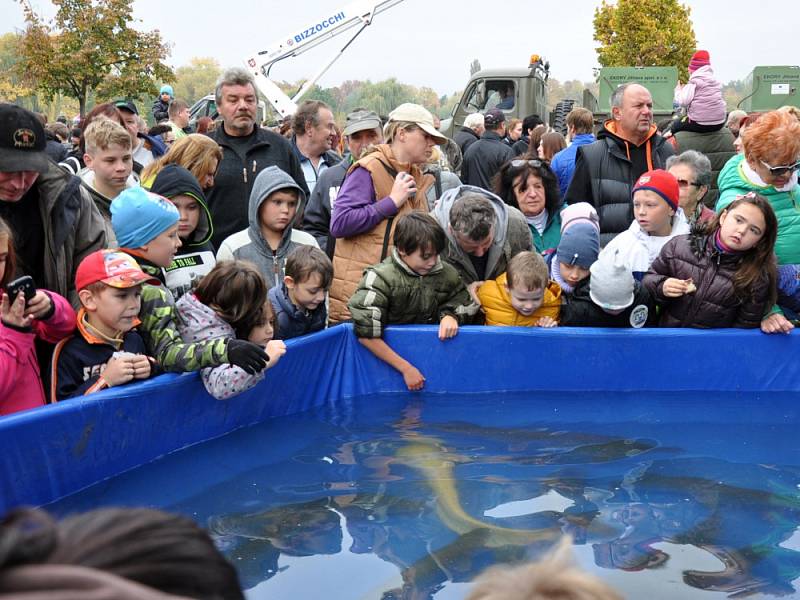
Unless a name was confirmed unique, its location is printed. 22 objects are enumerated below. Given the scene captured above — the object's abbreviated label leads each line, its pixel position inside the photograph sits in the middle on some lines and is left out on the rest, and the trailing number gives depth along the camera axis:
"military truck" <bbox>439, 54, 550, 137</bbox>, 19.33
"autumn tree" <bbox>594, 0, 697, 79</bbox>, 37.59
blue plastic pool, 3.41
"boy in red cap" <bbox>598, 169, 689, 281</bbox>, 5.47
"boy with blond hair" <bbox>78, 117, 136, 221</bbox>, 5.03
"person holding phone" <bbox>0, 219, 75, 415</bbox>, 3.74
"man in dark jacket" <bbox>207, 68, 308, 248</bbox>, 6.36
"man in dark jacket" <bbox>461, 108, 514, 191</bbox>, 10.14
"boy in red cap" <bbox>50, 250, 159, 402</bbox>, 3.95
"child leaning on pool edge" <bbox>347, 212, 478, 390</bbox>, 5.23
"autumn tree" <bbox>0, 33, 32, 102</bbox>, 37.81
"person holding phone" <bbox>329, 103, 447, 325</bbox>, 5.57
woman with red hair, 5.44
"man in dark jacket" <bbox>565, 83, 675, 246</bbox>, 6.38
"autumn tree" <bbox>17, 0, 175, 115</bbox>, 30.17
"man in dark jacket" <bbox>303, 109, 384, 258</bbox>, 6.56
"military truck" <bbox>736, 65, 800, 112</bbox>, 21.75
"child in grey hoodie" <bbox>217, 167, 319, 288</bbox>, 5.33
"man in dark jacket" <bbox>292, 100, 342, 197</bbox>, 7.95
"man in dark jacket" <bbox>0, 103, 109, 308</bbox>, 4.18
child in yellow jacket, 5.21
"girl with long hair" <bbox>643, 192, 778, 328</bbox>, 5.09
